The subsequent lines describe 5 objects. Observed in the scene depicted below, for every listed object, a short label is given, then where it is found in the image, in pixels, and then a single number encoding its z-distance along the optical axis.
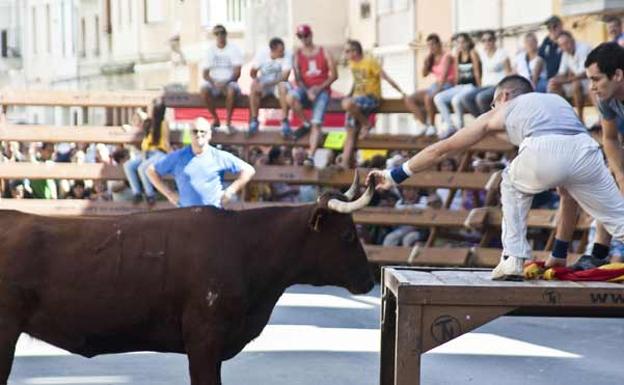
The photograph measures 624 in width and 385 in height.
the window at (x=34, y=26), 69.12
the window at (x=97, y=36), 60.25
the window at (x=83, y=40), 62.16
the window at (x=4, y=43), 71.75
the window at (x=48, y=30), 66.88
